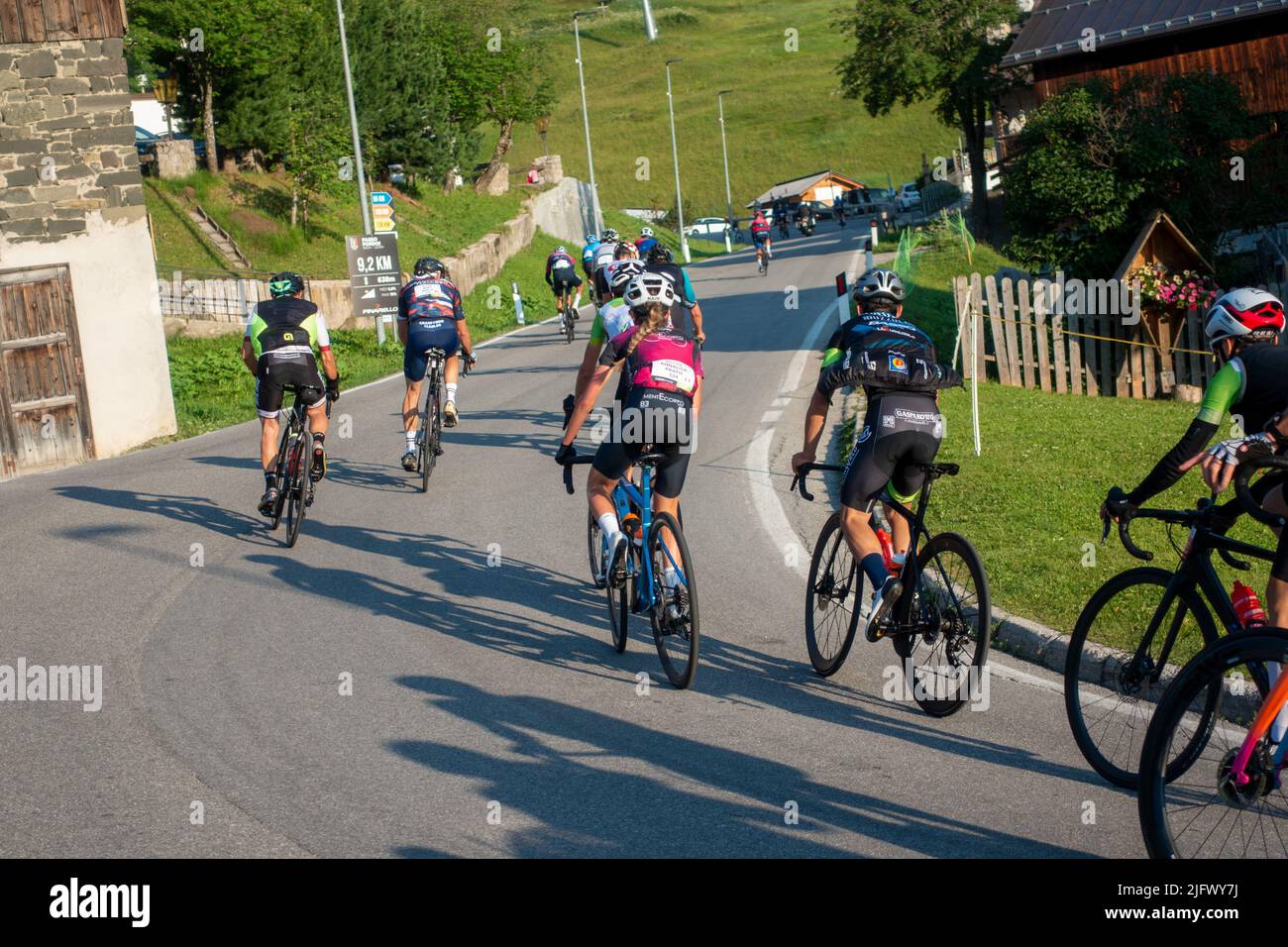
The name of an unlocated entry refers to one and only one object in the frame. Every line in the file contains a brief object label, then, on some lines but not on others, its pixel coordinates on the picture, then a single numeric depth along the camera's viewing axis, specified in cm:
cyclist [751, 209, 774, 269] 4191
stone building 1723
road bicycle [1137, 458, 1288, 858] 439
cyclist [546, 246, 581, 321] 2483
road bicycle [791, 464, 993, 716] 633
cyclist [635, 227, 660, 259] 1442
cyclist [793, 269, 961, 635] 669
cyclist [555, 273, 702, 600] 744
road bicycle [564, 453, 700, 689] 707
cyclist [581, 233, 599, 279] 1982
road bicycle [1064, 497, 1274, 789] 543
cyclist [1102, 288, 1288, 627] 543
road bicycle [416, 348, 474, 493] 1327
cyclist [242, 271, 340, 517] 1161
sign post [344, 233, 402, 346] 2881
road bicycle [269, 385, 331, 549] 1112
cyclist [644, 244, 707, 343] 1280
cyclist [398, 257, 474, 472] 1383
